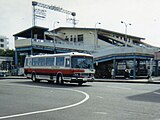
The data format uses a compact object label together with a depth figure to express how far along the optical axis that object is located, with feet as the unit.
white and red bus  75.77
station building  125.90
